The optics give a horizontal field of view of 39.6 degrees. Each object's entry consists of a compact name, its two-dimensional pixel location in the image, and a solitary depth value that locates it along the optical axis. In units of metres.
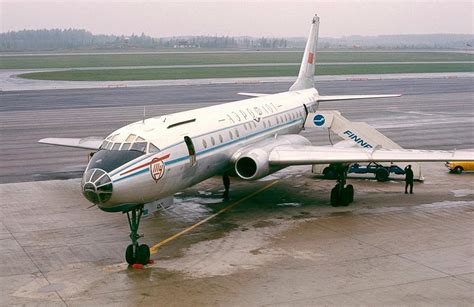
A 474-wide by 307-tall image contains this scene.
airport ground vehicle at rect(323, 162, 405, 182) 27.91
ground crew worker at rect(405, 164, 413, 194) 25.56
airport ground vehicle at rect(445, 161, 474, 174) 29.36
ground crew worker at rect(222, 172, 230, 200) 25.05
